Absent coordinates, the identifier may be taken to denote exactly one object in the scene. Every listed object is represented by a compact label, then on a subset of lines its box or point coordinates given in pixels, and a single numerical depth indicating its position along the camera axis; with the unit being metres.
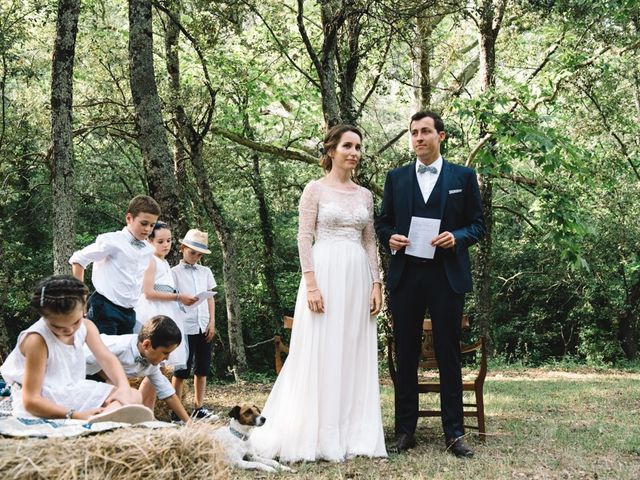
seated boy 4.16
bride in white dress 5.00
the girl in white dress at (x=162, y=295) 6.17
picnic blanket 3.02
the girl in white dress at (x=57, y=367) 3.49
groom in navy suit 5.08
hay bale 2.76
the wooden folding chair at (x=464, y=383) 5.65
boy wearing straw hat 6.94
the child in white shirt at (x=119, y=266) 5.44
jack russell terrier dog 4.48
